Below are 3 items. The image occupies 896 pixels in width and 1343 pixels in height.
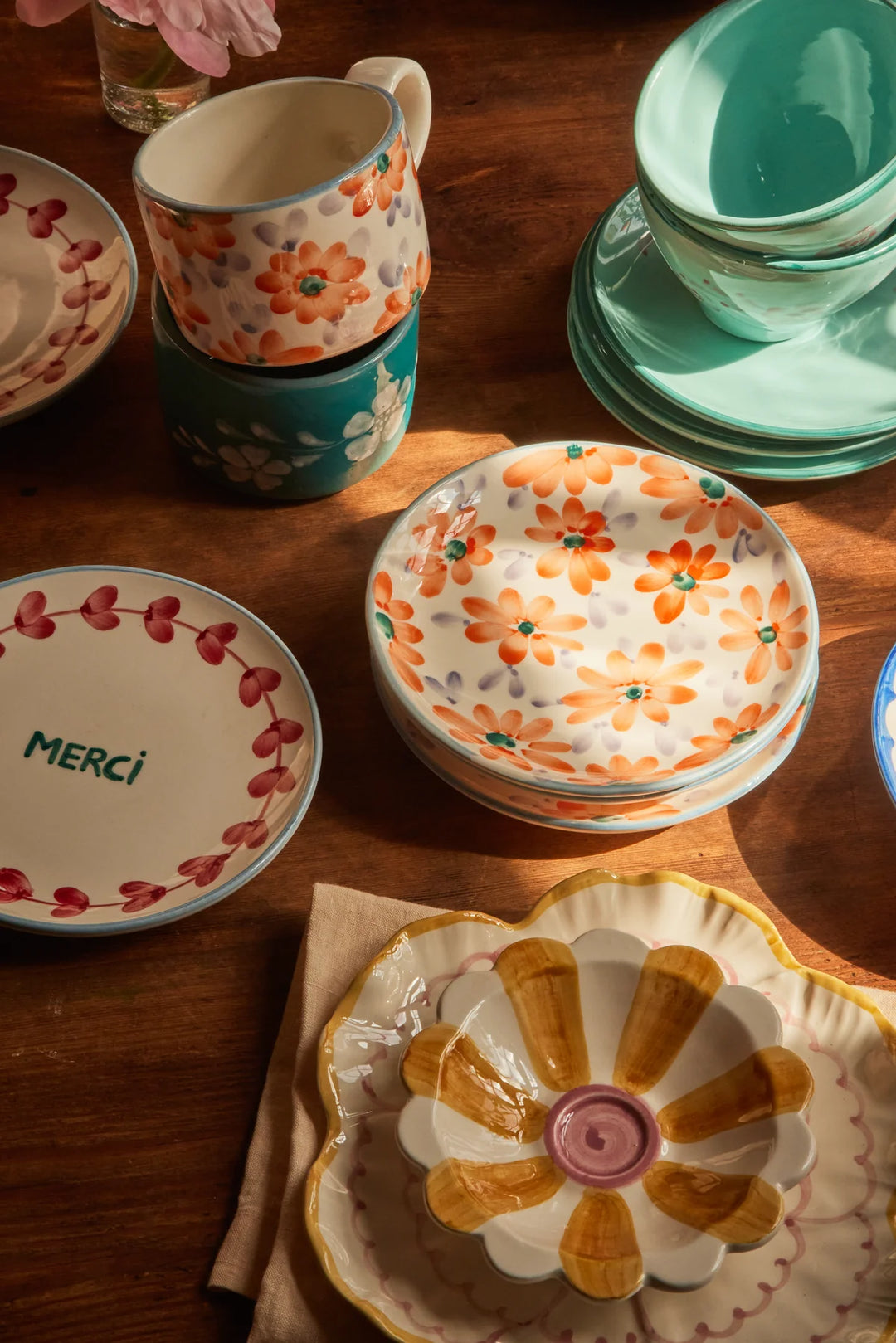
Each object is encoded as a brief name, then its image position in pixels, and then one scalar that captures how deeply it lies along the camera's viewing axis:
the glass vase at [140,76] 0.86
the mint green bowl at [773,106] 0.79
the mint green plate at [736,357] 0.75
